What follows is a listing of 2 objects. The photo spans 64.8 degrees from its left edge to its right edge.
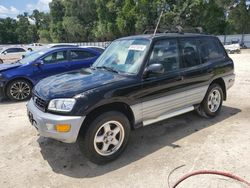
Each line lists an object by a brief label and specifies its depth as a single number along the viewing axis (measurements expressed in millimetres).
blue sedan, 5634
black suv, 2682
